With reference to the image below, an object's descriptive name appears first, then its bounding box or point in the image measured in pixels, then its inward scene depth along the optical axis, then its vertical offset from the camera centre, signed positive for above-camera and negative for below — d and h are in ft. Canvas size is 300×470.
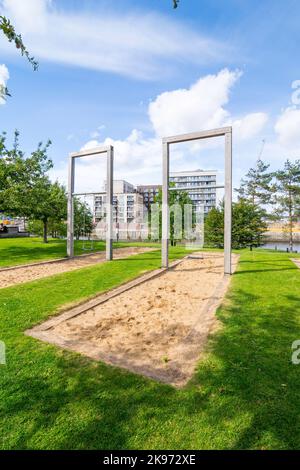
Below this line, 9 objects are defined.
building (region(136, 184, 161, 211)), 371.39 +59.62
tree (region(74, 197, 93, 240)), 89.56 +4.52
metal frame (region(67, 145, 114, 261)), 39.86 +7.18
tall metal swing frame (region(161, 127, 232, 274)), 29.91 +6.72
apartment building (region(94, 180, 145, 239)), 291.32 +33.05
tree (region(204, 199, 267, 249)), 96.73 +1.17
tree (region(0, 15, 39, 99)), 7.74 +6.19
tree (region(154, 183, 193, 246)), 89.15 +10.69
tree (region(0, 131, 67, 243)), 44.83 +9.02
